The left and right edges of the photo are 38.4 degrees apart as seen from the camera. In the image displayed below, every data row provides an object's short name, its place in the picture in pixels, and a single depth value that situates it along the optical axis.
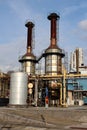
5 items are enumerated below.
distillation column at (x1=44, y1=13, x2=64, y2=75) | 26.63
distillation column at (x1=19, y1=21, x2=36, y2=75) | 30.10
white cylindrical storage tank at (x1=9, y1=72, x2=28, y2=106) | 19.47
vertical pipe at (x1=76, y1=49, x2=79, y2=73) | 33.00
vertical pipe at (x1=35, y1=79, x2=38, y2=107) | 21.80
